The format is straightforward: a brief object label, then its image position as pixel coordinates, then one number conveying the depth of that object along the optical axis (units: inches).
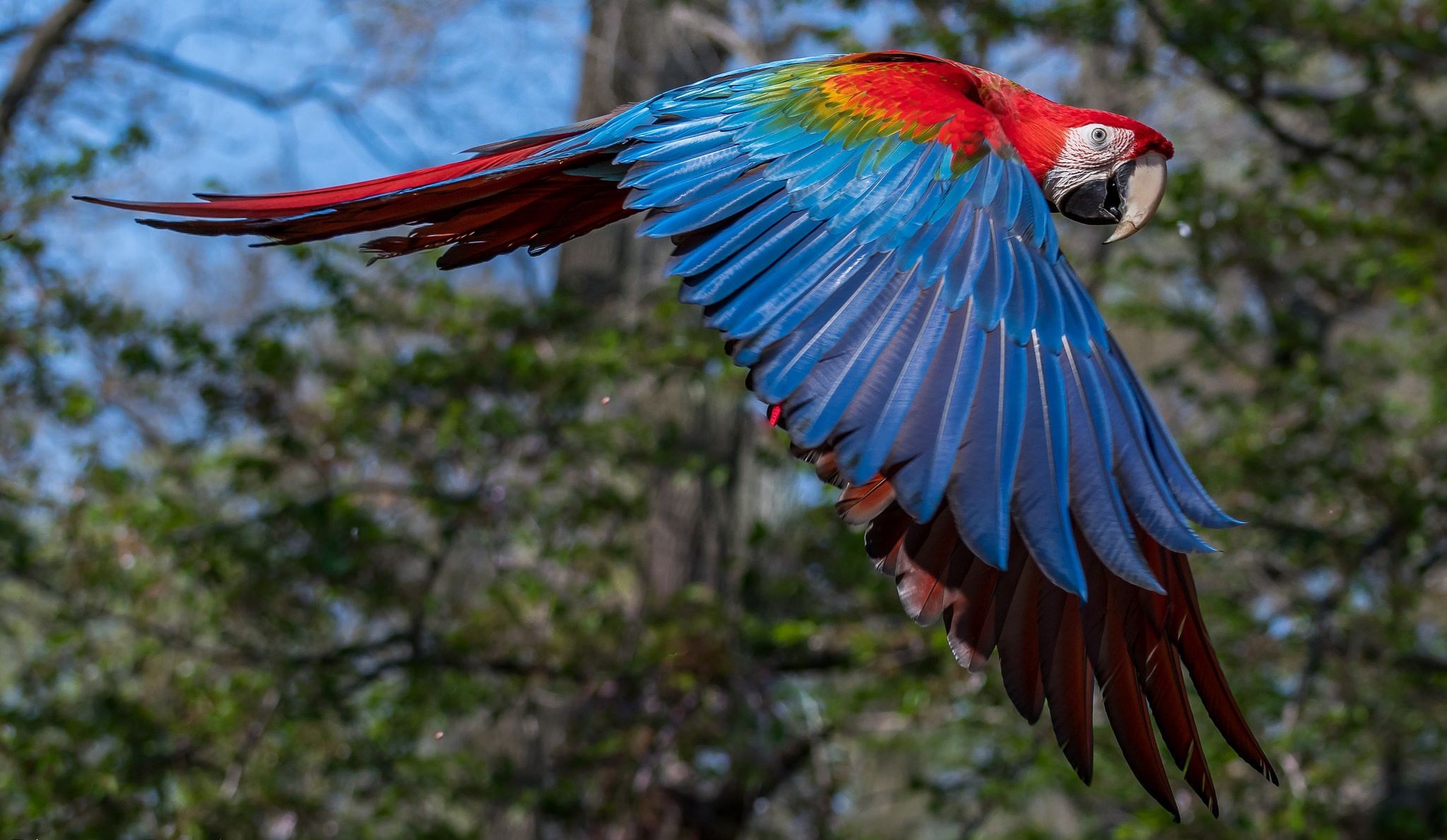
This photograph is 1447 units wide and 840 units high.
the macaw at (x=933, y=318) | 119.0
